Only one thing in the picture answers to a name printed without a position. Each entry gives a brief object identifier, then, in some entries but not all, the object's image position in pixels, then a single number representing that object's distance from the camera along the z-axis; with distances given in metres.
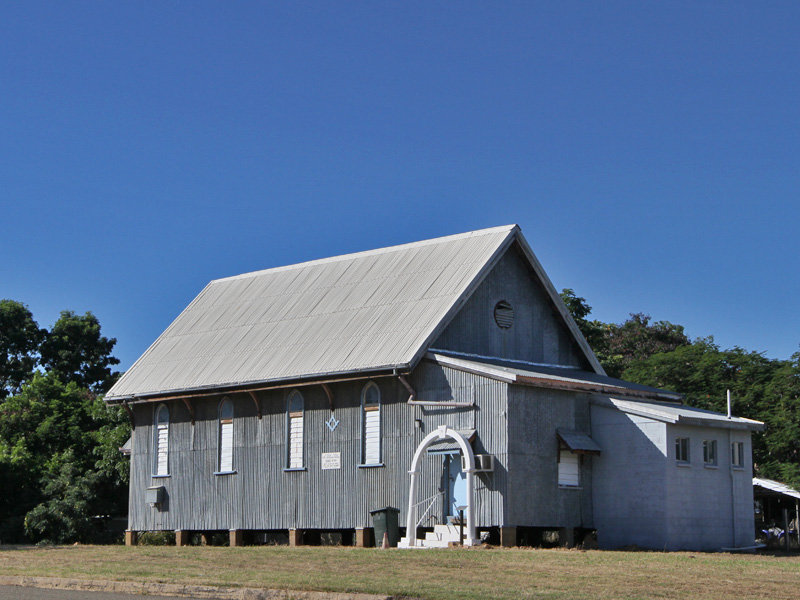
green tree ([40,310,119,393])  72.06
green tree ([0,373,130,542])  42.03
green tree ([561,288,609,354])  50.12
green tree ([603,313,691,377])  75.50
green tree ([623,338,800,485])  43.12
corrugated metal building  29.75
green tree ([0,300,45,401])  71.56
